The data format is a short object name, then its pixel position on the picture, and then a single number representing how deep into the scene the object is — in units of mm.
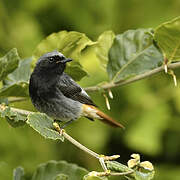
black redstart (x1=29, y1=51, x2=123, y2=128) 6008
